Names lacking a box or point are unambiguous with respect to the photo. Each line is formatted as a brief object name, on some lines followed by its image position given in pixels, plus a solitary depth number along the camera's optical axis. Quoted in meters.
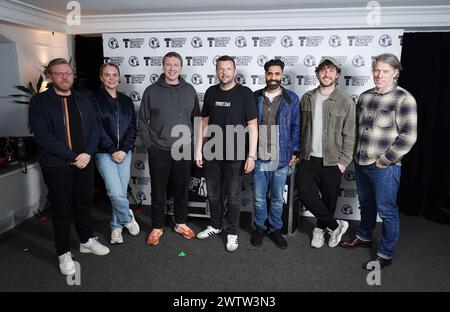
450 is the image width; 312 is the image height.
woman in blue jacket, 2.38
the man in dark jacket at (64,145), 1.98
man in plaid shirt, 2.03
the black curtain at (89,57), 3.71
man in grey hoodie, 2.41
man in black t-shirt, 2.32
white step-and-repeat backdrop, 2.88
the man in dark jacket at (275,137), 2.35
